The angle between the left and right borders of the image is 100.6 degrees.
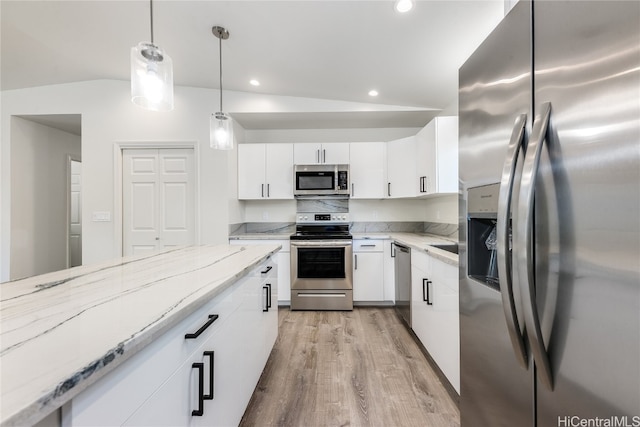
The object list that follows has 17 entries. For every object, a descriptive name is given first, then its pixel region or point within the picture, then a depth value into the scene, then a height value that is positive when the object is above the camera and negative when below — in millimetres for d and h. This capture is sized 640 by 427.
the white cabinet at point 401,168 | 3256 +595
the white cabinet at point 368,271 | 3229 -686
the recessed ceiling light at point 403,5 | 1725 +1382
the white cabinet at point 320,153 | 3506 +819
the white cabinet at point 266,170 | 3521 +598
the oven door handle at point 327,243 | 3143 -334
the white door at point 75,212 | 4629 +52
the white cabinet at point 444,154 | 2541 +587
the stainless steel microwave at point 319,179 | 3430 +465
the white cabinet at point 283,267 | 3252 -639
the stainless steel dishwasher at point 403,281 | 2574 -692
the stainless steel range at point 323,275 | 3139 -713
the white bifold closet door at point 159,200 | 3355 +194
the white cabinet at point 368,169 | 3518 +606
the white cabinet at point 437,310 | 1601 -686
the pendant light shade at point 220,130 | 2049 +663
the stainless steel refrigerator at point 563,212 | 514 +6
